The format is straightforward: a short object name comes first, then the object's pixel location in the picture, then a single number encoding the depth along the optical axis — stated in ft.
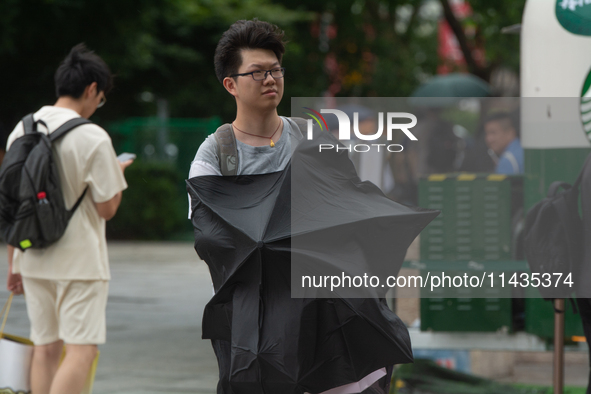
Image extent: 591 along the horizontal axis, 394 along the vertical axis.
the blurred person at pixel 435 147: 78.79
